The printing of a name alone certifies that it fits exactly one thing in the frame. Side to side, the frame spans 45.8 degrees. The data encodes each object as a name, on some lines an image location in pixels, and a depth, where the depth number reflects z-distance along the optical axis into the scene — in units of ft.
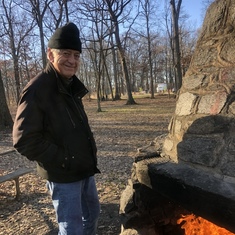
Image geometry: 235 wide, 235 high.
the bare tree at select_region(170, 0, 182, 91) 57.88
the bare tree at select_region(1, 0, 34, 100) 80.01
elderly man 7.02
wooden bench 15.03
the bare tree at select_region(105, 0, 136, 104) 60.13
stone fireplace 6.83
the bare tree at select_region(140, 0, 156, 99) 83.96
